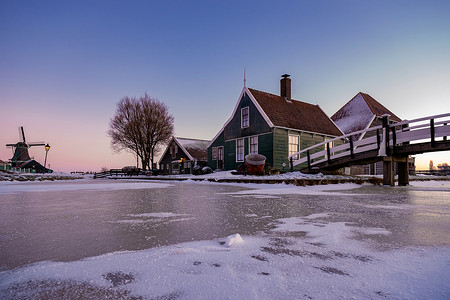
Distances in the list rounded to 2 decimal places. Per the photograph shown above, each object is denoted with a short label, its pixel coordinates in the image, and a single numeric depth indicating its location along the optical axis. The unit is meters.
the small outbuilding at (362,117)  24.42
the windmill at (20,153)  54.03
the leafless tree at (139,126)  37.50
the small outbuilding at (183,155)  31.88
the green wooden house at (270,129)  18.17
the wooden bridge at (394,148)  10.30
